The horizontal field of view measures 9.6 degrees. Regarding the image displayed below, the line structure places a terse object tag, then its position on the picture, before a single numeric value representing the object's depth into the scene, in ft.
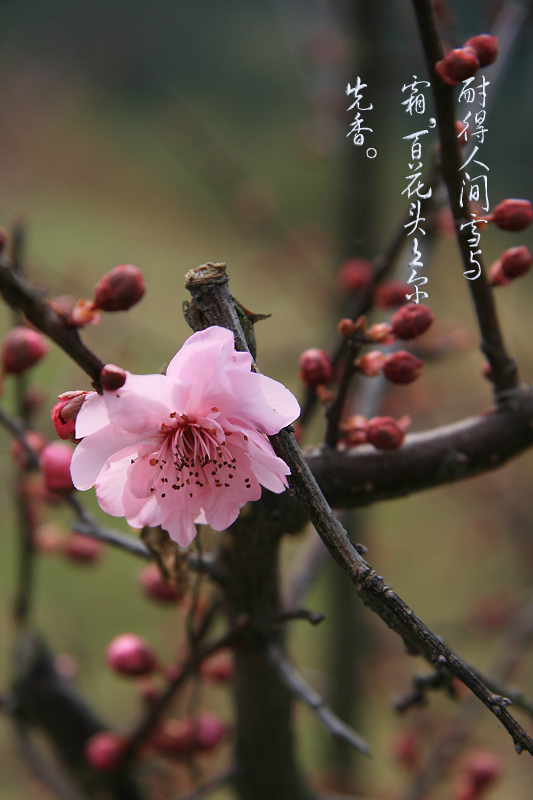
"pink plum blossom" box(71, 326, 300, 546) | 1.59
